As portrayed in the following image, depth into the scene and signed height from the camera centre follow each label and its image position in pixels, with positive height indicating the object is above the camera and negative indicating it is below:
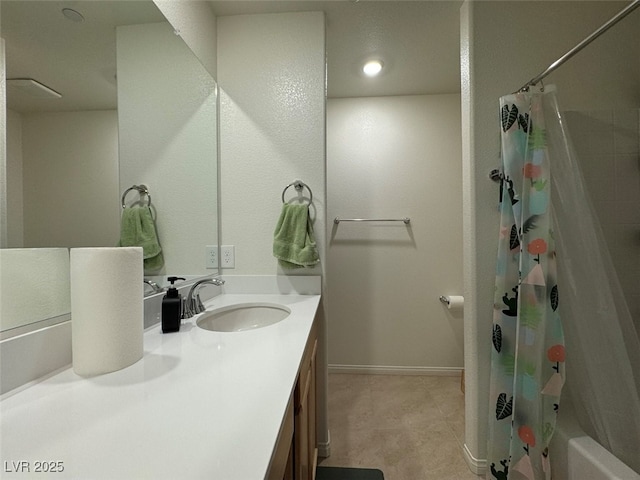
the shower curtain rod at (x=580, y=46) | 0.85 +0.71
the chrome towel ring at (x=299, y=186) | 1.47 +0.28
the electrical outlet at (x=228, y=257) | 1.52 -0.11
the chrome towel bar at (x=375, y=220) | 2.21 +0.14
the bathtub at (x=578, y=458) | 0.86 -0.79
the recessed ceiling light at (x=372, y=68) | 1.82 +1.19
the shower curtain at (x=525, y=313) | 1.11 -0.34
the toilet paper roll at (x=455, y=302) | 2.06 -0.53
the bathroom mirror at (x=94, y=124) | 0.60 +0.35
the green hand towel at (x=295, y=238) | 1.40 -0.01
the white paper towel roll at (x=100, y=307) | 0.57 -0.15
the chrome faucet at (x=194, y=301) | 1.06 -0.26
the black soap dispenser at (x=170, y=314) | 0.88 -0.26
